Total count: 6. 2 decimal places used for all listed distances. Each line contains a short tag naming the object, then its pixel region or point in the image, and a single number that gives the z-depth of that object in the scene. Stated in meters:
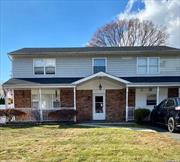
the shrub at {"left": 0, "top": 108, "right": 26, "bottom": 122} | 11.17
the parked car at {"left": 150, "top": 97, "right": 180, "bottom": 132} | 7.80
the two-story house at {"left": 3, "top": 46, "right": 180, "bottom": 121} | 12.46
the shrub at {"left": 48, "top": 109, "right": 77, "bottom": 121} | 11.24
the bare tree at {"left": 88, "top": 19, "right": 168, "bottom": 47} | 23.47
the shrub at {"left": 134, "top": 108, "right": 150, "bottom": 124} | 10.67
